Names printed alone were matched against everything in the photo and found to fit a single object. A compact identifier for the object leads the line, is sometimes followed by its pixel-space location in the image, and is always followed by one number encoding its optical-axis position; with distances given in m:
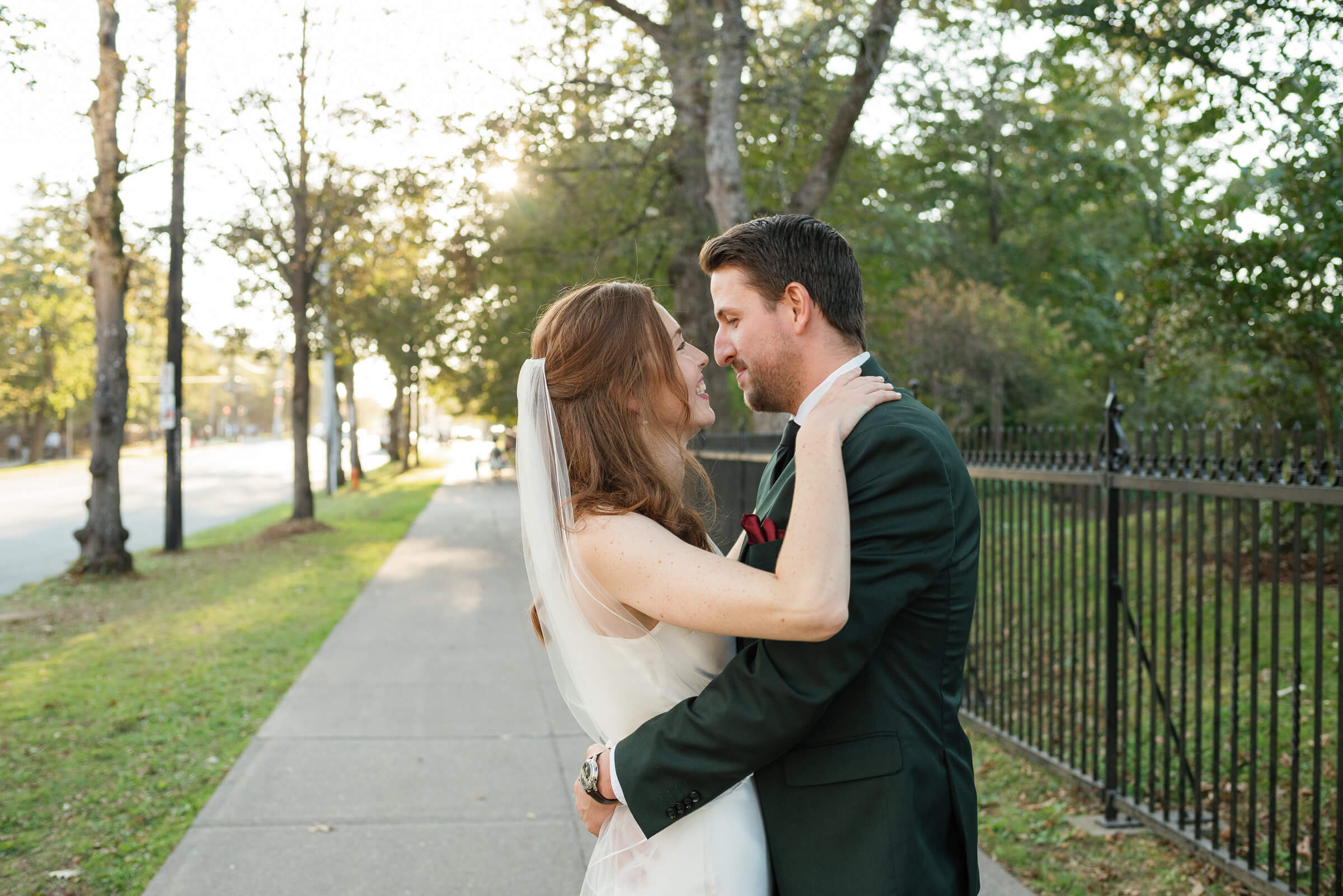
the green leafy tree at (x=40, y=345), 42.56
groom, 1.91
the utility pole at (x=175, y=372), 14.96
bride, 2.04
